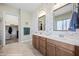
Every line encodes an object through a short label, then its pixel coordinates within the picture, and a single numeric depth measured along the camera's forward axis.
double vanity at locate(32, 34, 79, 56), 0.89
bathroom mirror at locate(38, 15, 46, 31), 2.13
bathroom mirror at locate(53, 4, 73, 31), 1.23
